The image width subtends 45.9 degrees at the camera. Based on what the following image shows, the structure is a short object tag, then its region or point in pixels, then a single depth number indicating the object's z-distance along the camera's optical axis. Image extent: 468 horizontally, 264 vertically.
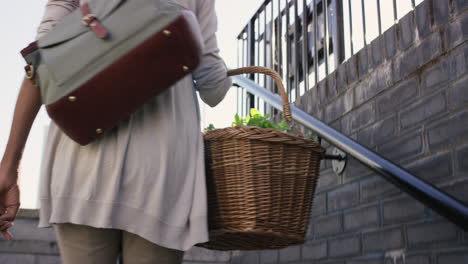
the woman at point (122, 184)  1.06
